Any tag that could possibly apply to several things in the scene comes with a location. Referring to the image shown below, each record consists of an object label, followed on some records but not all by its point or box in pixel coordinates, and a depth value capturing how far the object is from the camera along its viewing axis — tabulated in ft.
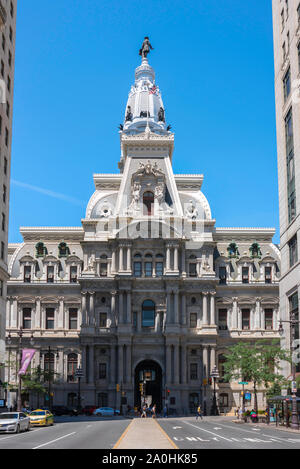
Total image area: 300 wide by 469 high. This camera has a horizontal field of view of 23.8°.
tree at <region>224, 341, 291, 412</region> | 246.68
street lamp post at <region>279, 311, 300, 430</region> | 173.06
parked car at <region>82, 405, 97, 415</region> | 293.78
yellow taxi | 185.26
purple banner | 214.48
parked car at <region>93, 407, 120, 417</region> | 285.02
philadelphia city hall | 315.78
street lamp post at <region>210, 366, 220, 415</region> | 294.13
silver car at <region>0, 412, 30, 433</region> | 142.61
